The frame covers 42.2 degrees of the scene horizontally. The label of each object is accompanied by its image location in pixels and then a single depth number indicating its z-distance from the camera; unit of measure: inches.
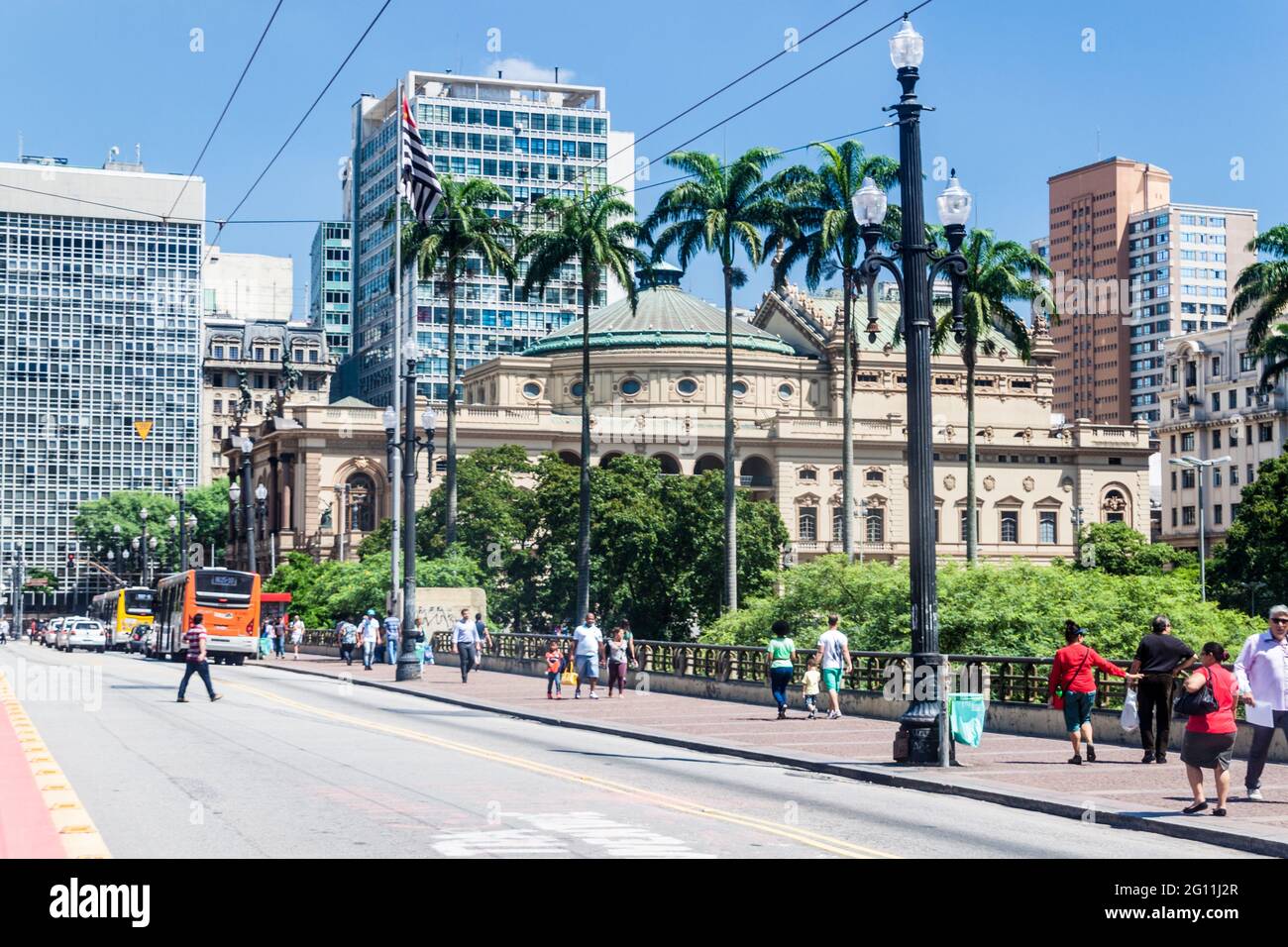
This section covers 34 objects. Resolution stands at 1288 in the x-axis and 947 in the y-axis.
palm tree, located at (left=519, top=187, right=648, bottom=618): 2492.6
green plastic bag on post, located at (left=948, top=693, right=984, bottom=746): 803.4
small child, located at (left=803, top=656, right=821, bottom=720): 1155.9
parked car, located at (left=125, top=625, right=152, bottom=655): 2844.5
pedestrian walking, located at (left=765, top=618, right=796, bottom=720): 1151.0
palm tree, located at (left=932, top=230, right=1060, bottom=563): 2506.2
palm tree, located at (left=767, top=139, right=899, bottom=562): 2348.7
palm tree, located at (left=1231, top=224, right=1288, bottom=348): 2760.8
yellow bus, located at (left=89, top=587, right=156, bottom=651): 3083.2
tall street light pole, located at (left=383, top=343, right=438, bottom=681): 1758.1
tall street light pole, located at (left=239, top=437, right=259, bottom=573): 2677.2
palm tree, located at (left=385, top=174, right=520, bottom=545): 2888.8
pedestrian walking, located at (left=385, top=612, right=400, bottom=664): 2102.6
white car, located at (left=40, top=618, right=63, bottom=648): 3763.0
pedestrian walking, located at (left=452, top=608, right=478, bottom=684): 1680.6
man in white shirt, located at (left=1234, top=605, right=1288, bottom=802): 637.3
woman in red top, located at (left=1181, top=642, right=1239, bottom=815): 618.5
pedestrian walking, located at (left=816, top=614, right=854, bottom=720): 1134.4
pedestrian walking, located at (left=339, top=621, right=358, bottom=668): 2268.7
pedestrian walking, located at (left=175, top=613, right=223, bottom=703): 1242.0
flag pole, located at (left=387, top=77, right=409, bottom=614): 2018.9
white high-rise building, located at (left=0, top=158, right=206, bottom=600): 6624.0
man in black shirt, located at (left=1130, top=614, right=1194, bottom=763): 816.3
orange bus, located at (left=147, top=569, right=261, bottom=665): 2192.4
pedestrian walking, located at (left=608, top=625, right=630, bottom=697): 1437.0
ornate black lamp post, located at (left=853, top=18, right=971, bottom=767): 808.3
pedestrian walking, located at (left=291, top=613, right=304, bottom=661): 2655.0
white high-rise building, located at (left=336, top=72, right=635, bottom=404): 6338.6
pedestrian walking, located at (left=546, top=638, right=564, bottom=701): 1427.2
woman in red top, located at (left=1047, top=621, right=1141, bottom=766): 822.5
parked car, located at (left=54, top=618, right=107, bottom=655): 3275.1
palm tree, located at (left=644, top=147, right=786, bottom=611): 2297.0
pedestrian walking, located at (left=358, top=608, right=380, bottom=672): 2140.7
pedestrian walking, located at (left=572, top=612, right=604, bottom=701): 1421.0
